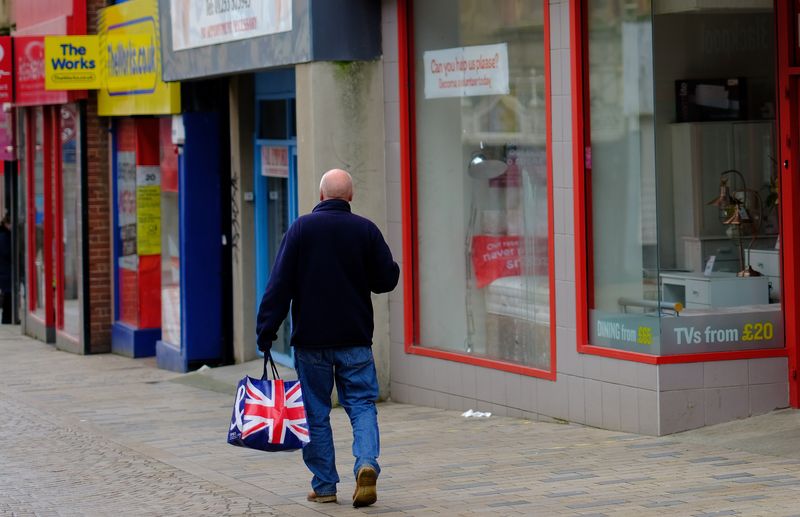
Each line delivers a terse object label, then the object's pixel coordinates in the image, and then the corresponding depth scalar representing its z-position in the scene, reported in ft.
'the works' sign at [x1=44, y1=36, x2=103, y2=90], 58.29
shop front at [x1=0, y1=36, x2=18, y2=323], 68.39
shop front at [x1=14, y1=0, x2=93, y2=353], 60.18
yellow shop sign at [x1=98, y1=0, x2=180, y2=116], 51.98
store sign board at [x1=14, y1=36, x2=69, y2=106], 63.46
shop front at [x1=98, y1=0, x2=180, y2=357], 54.03
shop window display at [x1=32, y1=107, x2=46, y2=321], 68.74
